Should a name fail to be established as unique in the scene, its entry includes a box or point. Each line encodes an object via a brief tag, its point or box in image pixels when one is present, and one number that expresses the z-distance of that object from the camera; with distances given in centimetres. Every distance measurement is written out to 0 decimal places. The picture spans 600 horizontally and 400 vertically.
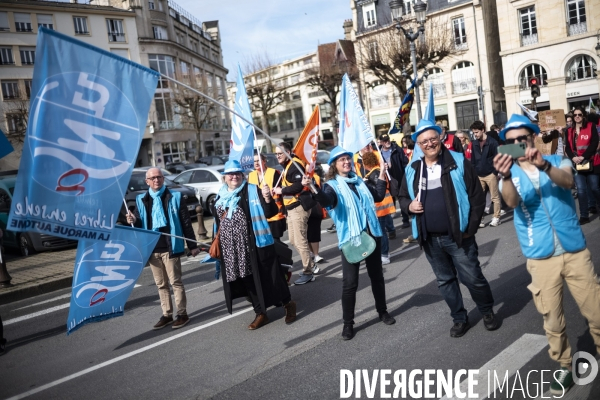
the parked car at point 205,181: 1658
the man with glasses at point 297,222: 713
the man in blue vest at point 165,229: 569
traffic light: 1610
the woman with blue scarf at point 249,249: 533
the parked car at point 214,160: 2686
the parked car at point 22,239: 1223
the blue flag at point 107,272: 488
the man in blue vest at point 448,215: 414
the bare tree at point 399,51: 2955
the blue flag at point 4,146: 627
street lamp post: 1560
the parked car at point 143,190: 1359
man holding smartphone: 319
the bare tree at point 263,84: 4494
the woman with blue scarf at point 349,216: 467
